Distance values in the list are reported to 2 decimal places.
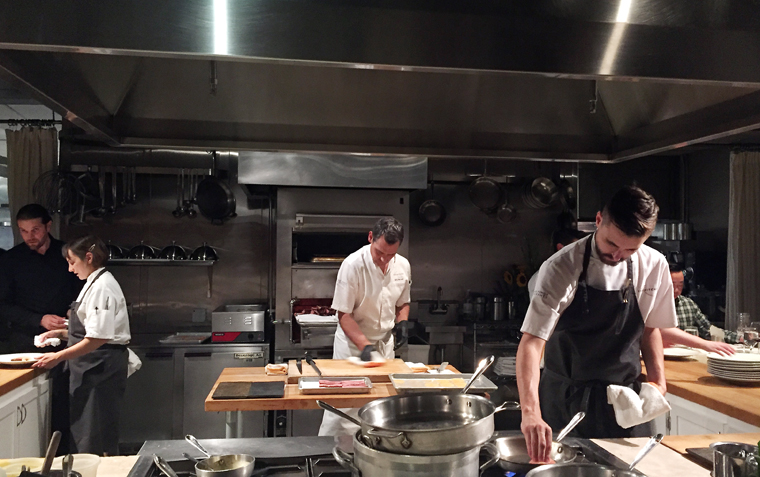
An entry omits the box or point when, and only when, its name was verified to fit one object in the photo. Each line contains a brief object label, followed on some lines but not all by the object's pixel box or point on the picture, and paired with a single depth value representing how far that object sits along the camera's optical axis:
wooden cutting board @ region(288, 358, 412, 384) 3.28
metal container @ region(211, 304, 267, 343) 5.11
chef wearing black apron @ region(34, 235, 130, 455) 3.92
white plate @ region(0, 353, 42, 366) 3.63
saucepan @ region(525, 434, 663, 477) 1.38
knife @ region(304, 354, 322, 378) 3.26
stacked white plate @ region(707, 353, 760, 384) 2.90
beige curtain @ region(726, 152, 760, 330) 5.39
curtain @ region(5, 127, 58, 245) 5.20
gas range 1.54
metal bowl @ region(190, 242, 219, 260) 5.66
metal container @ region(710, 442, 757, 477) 1.37
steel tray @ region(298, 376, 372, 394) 2.98
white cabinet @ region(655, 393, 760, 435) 2.67
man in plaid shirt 4.61
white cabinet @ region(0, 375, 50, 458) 3.31
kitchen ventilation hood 1.08
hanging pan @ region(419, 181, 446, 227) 6.24
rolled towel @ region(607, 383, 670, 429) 2.01
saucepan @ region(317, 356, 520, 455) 1.17
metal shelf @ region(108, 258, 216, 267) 5.48
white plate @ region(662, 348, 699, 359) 3.59
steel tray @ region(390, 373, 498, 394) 2.92
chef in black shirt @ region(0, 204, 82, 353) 4.40
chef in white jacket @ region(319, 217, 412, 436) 3.88
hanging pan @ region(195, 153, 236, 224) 5.66
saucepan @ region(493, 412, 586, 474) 1.66
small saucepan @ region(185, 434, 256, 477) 1.42
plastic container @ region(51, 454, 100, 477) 1.47
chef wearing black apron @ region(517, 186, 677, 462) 2.25
